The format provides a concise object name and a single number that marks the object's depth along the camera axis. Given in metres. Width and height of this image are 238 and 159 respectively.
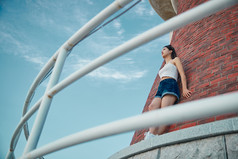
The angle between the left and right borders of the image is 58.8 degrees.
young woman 2.82
